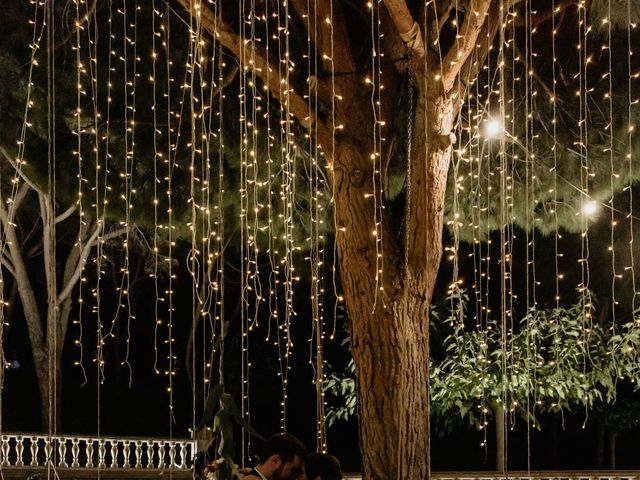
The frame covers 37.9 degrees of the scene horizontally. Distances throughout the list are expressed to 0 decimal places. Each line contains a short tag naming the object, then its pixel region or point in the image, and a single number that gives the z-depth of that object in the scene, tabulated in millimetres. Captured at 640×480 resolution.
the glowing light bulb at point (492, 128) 6320
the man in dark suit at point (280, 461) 3689
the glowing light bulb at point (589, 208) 7047
